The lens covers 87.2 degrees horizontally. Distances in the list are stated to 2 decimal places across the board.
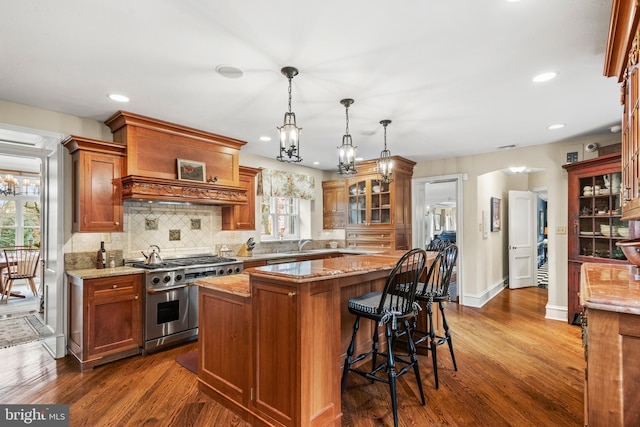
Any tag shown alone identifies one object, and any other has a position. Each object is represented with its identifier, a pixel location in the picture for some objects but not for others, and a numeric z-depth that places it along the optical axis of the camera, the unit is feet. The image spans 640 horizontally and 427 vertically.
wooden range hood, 11.55
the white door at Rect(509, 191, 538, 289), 22.15
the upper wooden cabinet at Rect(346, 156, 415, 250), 18.60
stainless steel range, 11.37
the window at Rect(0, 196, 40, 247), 22.62
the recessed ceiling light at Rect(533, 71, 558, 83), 8.46
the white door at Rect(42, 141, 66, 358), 11.19
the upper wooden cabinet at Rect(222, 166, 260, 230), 15.67
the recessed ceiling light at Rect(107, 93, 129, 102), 9.71
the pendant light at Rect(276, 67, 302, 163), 7.93
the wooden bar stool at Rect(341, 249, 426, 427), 7.27
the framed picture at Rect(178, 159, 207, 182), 12.75
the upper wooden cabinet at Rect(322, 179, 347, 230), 20.93
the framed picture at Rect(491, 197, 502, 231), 20.54
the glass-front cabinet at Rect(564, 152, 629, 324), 12.81
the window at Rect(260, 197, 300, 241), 19.01
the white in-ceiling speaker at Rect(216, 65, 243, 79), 8.09
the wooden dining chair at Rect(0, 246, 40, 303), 18.63
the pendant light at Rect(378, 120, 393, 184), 11.37
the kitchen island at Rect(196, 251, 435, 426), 6.41
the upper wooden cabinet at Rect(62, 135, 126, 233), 10.95
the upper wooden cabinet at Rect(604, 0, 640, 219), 5.20
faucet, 20.19
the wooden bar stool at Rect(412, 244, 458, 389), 9.12
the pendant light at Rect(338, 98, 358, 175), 9.68
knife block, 16.55
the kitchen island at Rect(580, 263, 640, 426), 3.98
